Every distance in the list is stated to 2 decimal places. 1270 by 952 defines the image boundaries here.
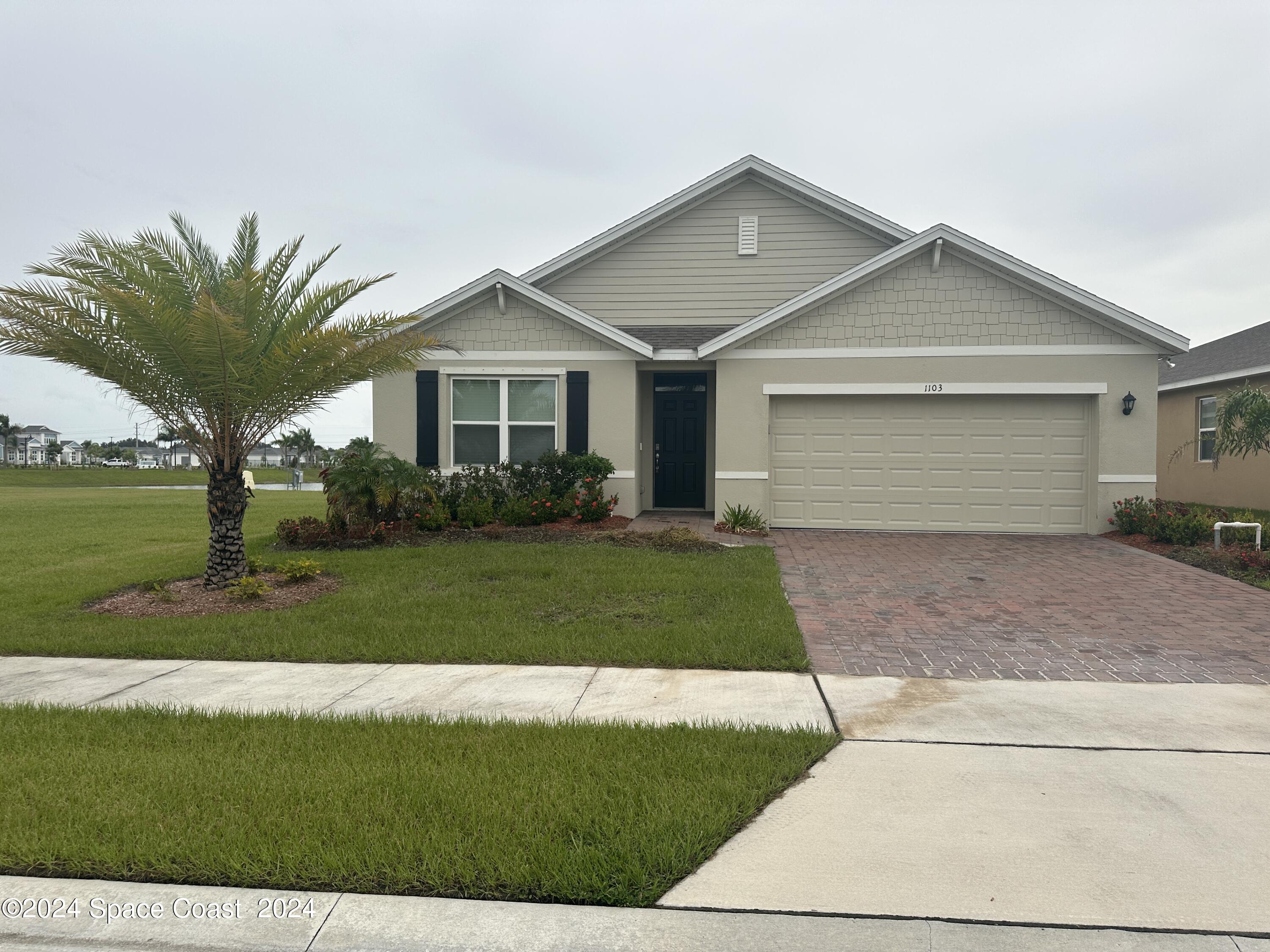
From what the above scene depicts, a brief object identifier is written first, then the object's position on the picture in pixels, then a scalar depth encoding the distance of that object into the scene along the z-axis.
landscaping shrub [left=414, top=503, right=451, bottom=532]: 11.92
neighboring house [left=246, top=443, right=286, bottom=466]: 114.92
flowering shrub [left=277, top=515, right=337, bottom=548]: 11.41
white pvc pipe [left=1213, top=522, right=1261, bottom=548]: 10.39
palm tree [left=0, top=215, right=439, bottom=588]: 7.97
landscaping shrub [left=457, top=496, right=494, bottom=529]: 12.10
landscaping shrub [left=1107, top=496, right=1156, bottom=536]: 11.93
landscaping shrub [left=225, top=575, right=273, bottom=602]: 8.12
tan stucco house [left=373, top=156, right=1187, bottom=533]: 12.32
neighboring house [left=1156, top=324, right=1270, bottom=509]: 16.12
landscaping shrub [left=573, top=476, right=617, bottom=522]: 12.41
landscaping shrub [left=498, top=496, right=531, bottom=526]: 12.17
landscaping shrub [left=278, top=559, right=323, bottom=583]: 8.79
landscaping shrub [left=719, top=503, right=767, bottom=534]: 12.48
